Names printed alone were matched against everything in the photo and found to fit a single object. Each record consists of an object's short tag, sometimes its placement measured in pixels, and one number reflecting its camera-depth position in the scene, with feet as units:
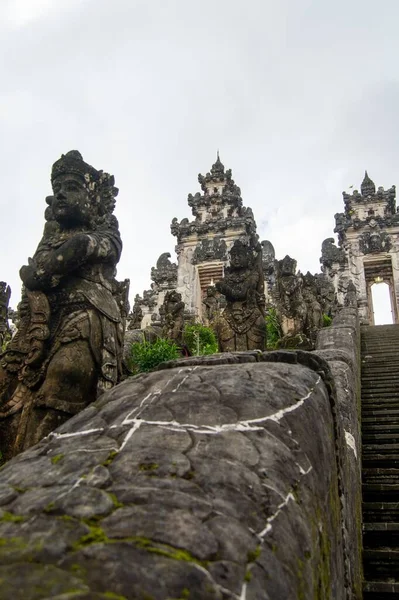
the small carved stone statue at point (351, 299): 67.67
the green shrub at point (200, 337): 47.63
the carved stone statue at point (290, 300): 37.81
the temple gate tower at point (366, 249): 89.45
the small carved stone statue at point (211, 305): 52.31
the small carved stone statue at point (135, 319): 69.92
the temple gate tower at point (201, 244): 88.07
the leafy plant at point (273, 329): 42.32
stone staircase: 11.18
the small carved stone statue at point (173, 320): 47.60
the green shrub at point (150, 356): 30.81
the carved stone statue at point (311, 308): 38.41
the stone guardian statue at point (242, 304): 29.48
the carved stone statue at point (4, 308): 48.46
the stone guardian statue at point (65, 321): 14.24
